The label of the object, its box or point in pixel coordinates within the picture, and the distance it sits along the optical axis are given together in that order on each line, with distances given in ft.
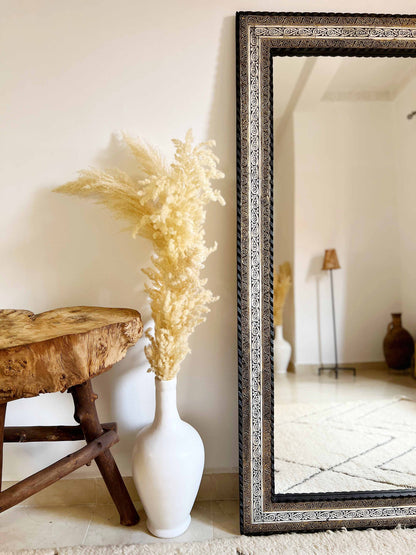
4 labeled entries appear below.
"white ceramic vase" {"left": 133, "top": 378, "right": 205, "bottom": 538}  4.87
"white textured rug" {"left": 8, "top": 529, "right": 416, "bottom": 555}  4.67
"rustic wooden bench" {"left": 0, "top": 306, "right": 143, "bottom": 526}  3.84
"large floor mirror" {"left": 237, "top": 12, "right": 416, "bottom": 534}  5.32
